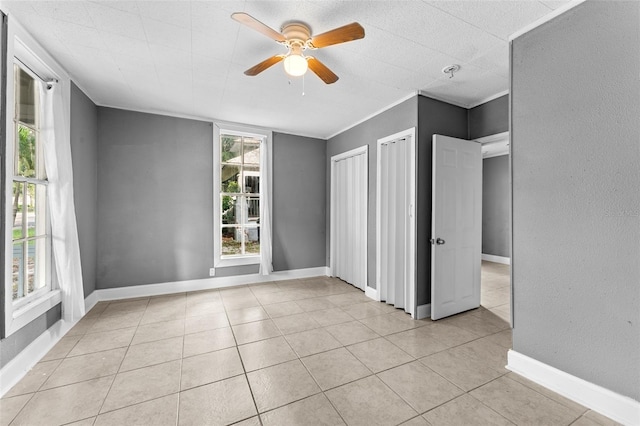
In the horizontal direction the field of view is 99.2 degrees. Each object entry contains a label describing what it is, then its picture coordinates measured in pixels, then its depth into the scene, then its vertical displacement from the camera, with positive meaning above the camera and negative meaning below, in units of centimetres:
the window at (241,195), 443 +34
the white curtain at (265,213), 451 +4
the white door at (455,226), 304 -13
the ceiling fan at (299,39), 167 +118
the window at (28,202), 226 +13
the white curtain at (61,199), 248 +16
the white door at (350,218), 415 -5
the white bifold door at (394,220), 336 -7
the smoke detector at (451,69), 255 +139
